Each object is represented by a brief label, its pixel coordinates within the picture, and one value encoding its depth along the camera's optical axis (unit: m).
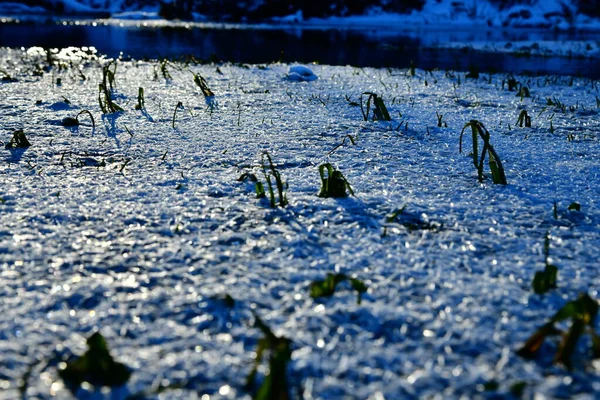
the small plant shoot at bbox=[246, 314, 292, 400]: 0.94
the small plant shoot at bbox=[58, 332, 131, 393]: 1.03
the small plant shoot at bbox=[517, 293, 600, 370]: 1.07
